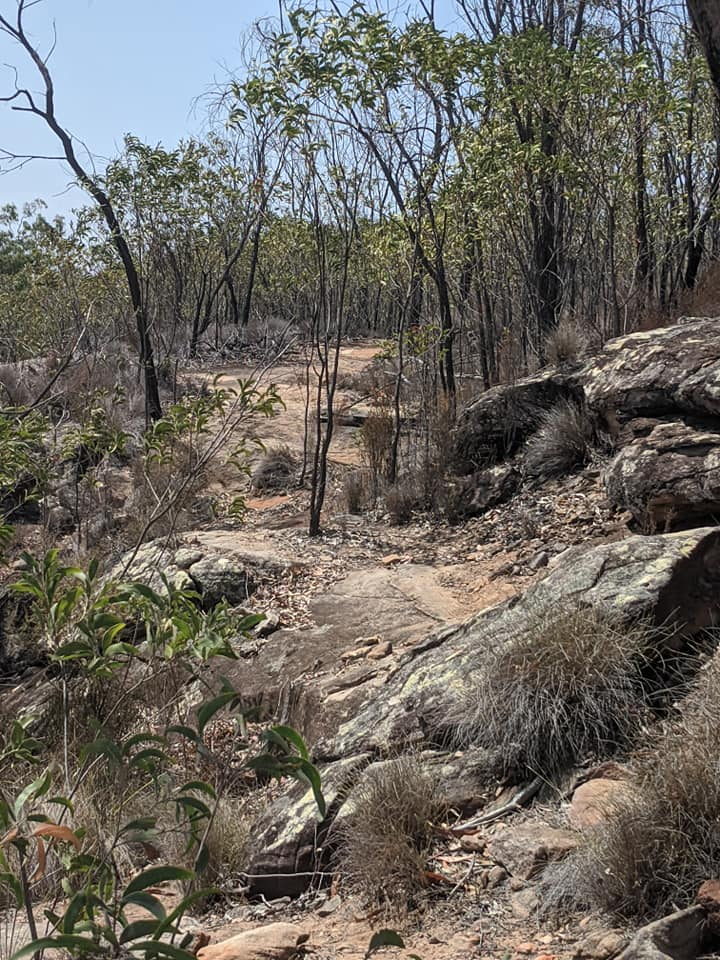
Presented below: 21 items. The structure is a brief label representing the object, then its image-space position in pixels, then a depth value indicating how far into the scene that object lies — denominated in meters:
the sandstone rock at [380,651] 5.79
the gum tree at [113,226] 10.09
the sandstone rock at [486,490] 8.33
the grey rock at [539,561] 6.77
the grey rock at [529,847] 3.24
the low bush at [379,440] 9.85
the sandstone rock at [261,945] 2.94
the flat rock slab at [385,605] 6.25
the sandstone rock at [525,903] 3.05
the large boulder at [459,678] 3.82
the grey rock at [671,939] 2.49
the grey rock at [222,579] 7.41
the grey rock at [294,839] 3.75
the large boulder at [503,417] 8.74
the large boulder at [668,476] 5.71
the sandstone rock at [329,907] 3.47
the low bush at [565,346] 8.95
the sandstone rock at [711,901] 2.57
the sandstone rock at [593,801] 3.15
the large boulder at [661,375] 6.39
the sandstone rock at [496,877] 3.27
